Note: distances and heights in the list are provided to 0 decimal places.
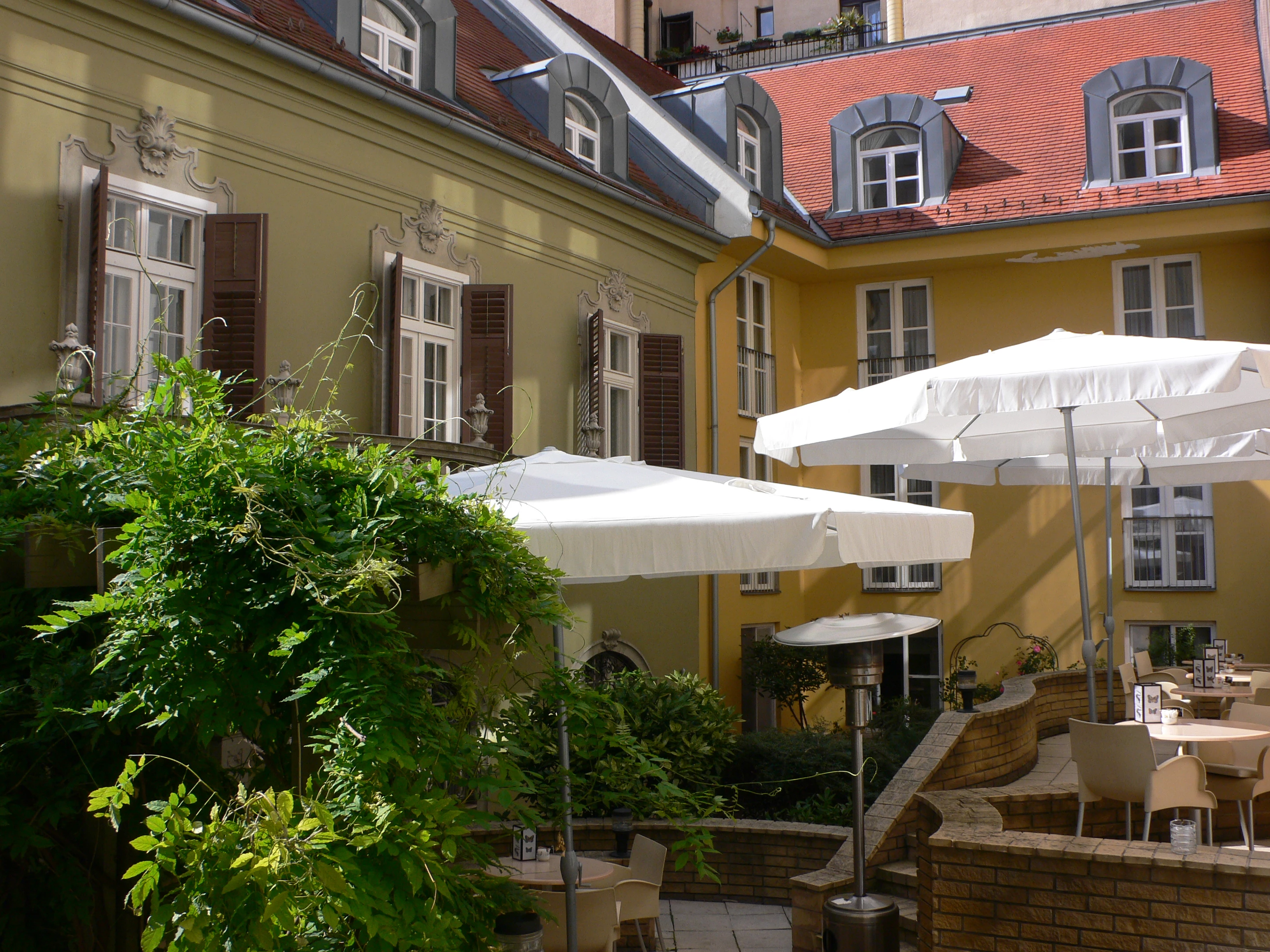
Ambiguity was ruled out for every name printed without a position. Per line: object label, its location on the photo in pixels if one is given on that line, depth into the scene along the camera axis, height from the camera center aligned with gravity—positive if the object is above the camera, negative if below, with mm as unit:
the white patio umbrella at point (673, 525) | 4535 +142
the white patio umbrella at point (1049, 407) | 6312 +953
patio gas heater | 5684 -696
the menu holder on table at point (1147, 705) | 7355 -899
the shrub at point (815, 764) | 9109 -1683
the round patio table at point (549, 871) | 5746 -1565
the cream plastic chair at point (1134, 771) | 6570 -1183
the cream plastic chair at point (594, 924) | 5297 -1607
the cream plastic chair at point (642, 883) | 5859 -1615
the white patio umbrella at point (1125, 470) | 10828 +844
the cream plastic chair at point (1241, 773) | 7188 -1306
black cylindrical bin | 3355 -1043
